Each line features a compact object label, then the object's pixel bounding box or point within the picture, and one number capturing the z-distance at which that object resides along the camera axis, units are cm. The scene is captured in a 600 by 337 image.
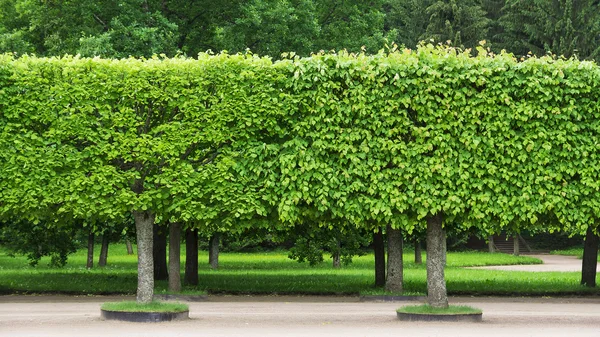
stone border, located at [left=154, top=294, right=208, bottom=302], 2406
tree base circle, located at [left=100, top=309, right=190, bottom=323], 1741
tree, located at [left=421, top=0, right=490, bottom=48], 5703
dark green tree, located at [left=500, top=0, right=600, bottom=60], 5372
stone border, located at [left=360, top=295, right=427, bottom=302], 2425
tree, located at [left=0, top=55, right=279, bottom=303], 1839
